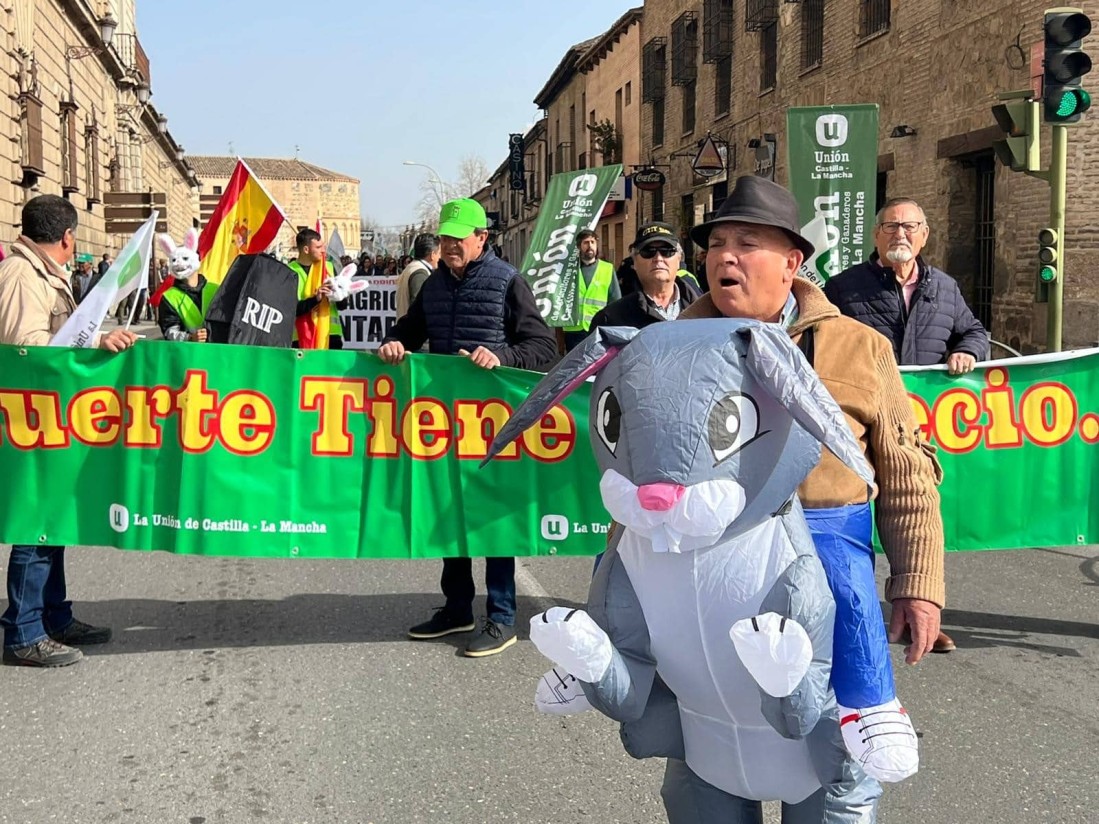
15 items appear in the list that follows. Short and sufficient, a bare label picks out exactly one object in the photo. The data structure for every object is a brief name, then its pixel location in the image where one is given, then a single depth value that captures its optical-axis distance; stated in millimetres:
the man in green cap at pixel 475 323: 5266
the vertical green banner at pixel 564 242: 11539
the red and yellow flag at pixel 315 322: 9609
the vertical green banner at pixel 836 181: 9359
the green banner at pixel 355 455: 5156
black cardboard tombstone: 7414
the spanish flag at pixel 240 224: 8141
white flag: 5145
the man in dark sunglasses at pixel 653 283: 5254
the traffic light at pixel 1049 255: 9336
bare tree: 83688
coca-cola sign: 30516
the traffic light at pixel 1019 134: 9039
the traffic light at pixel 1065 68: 8953
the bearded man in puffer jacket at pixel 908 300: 5535
